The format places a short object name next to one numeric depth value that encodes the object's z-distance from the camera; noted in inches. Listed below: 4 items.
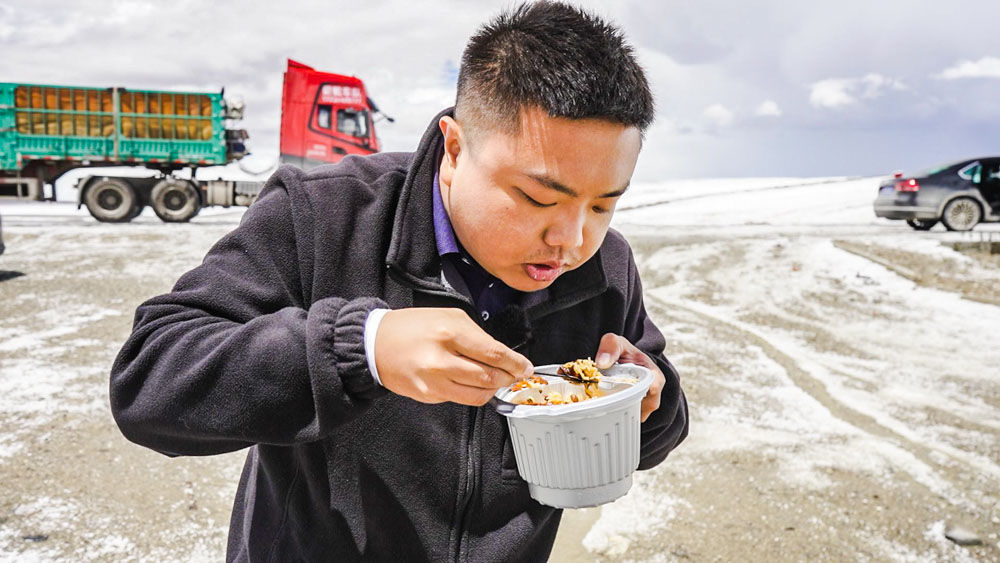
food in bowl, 54.9
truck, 529.7
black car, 466.6
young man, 43.7
